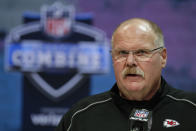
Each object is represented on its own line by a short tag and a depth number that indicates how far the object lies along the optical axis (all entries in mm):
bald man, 3695
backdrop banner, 6122
